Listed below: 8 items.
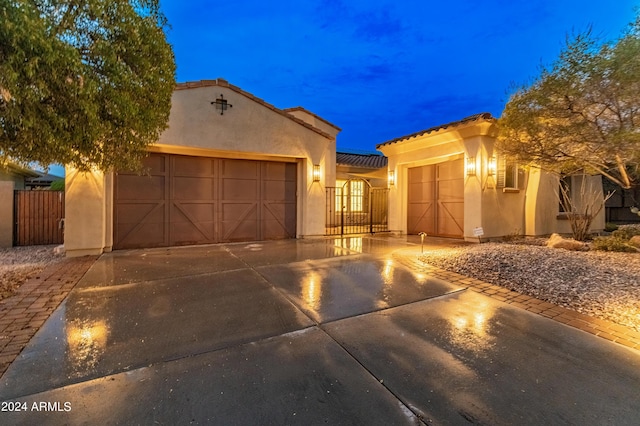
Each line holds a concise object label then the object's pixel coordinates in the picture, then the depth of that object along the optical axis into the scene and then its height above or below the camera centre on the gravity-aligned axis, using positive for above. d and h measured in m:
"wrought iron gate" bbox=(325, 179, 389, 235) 11.90 +0.21
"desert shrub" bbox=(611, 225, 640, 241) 7.31 -0.51
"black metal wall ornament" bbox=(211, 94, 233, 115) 7.63 +2.97
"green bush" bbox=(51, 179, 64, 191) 11.22 +1.11
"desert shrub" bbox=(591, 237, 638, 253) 6.35 -0.71
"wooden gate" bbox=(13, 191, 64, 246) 7.69 -0.15
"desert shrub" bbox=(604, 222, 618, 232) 11.38 -0.52
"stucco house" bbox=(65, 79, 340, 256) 6.65 +0.78
